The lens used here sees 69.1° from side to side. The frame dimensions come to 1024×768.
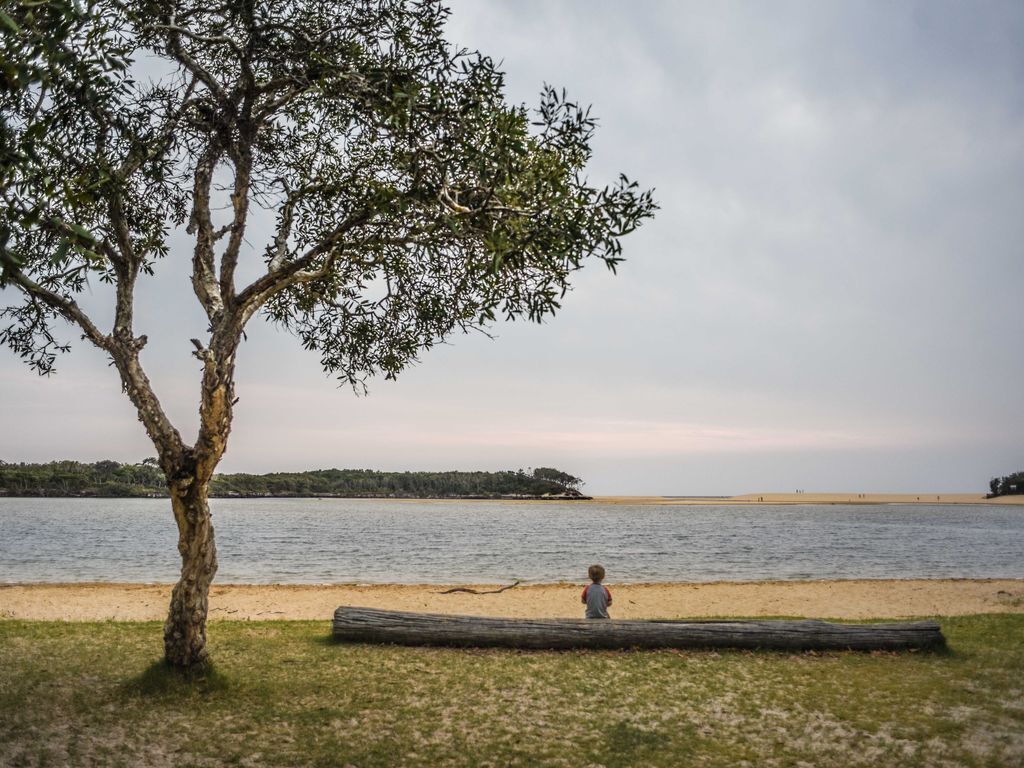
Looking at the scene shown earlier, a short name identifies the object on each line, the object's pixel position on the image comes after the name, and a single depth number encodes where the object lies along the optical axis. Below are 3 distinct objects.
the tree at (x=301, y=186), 8.37
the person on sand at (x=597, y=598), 14.93
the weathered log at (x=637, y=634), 13.75
